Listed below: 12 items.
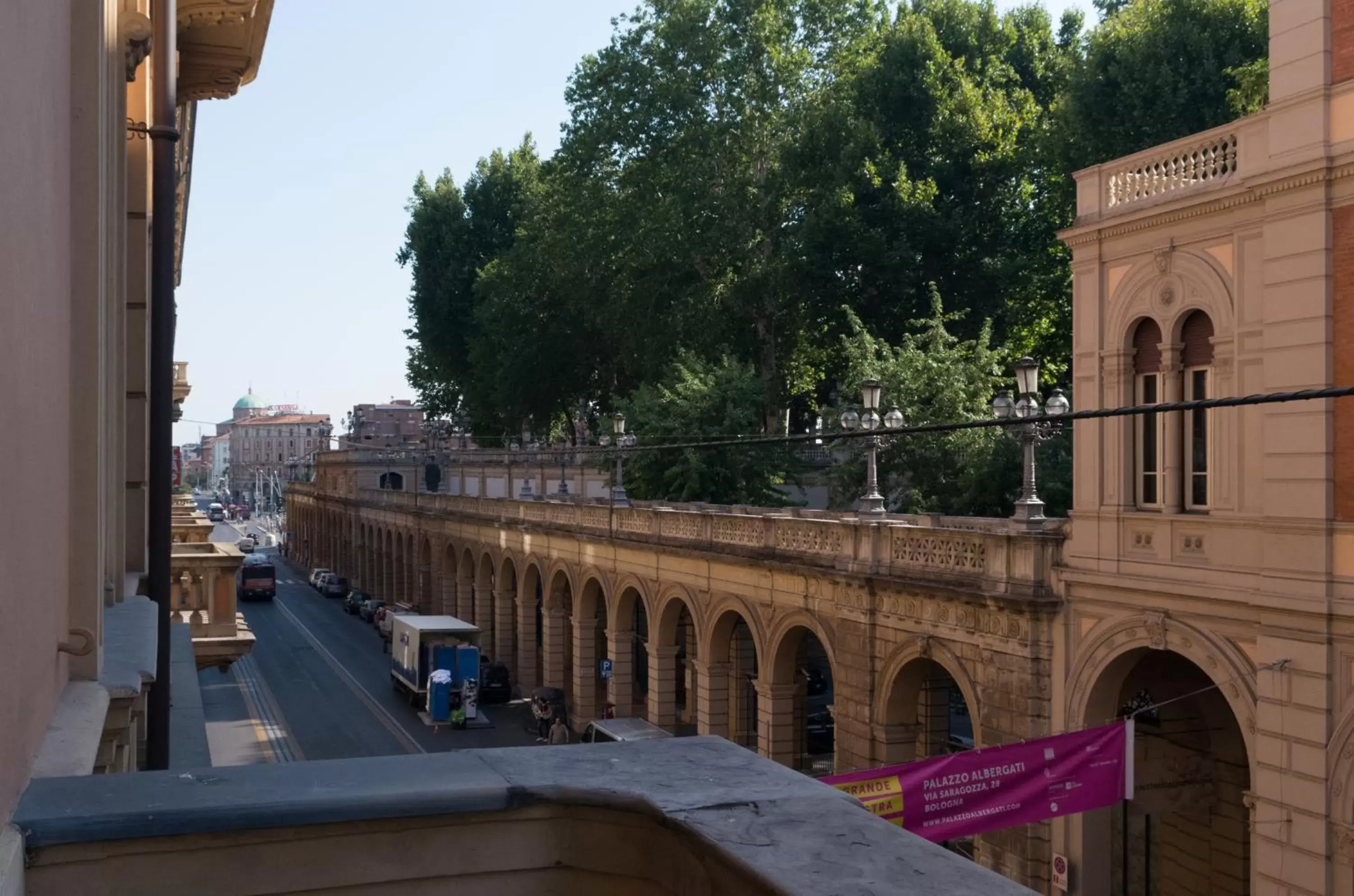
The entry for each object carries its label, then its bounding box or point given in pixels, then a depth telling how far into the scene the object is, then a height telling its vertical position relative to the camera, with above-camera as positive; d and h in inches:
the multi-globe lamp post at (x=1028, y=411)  719.7 +25.5
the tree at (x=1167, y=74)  1278.3 +372.9
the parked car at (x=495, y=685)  1718.8 -297.7
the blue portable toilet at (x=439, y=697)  1540.4 -280.2
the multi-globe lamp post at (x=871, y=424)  825.5 +21.7
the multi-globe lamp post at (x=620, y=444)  1343.5 +11.7
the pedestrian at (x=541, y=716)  1450.5 -284.7
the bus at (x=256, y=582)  2733.8 -264.6
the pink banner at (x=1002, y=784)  561.9 -147.5
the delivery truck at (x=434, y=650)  1587.1 -235.2
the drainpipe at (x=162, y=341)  288.7 +26.1
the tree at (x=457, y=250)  2674.7 +416.3
